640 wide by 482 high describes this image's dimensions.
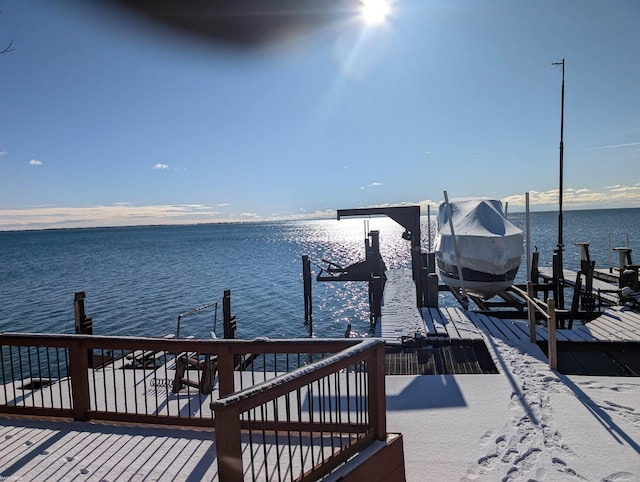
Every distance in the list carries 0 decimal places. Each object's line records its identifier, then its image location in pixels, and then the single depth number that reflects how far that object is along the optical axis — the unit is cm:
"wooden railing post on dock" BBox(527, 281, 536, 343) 893
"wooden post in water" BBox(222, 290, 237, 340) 1119
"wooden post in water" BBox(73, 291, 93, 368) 1036
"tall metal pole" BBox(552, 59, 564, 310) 1509
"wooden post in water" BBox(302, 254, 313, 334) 1805
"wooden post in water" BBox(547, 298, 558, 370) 737
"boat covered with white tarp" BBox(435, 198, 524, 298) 1295
